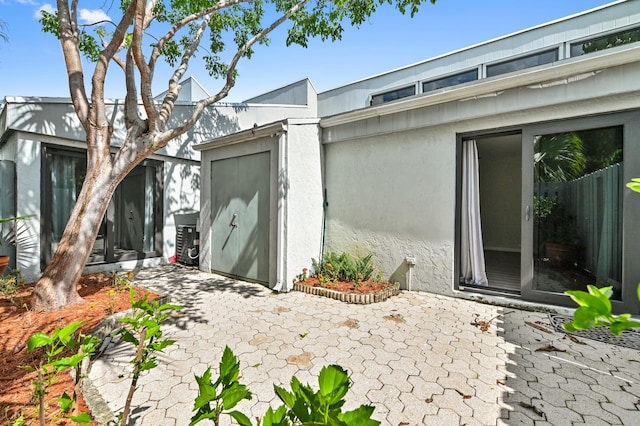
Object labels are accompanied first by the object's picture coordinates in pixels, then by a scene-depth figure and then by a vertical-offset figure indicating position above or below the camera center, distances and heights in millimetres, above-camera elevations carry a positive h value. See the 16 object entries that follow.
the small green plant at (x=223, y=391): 1041 -651
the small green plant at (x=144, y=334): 1449 -611
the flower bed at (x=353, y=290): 4922 -1376
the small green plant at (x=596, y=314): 539 -188
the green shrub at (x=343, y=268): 5645 -1109
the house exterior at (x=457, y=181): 4047 +505
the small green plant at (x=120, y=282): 5086 -1263
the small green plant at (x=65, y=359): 1162 -603
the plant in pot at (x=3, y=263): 4691 -822
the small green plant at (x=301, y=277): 5744 -1283
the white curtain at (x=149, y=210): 7746 -4
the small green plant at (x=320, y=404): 851 -583
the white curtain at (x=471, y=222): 5262 -208
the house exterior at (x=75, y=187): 5691 +506
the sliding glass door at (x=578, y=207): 3943 +47
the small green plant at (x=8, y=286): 4573 -1209
